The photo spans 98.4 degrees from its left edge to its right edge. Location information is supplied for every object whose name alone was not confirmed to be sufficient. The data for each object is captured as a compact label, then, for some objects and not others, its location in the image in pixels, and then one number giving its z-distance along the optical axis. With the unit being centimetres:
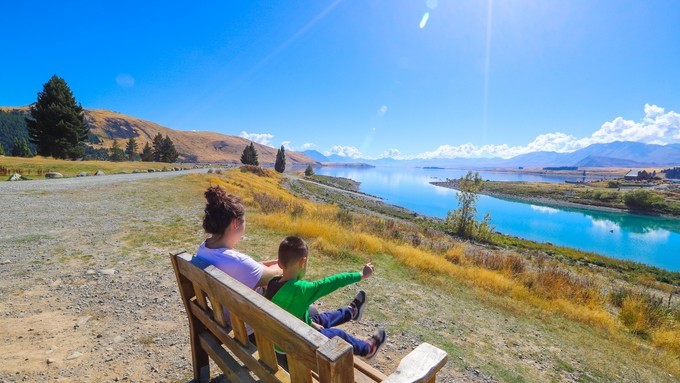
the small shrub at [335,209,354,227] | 1288
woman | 240
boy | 230
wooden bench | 125
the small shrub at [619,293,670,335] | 682
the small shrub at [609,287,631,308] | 933
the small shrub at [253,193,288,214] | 1320
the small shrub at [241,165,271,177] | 4537
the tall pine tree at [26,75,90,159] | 3466
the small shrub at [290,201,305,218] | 1249
